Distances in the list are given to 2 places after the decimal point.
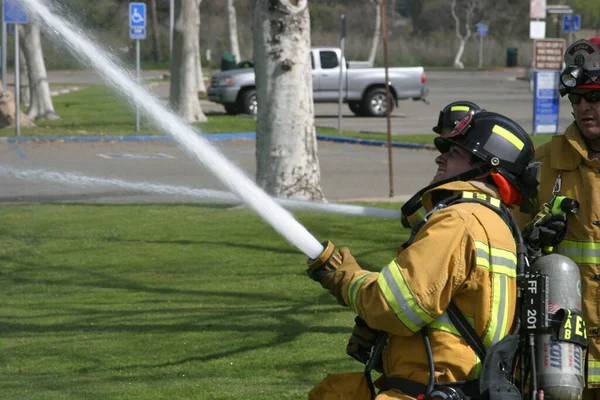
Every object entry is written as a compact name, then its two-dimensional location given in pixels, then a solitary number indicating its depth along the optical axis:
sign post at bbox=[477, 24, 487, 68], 63.97
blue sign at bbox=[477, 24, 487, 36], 63.97
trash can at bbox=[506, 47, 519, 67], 69.81
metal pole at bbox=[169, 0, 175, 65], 27.17
